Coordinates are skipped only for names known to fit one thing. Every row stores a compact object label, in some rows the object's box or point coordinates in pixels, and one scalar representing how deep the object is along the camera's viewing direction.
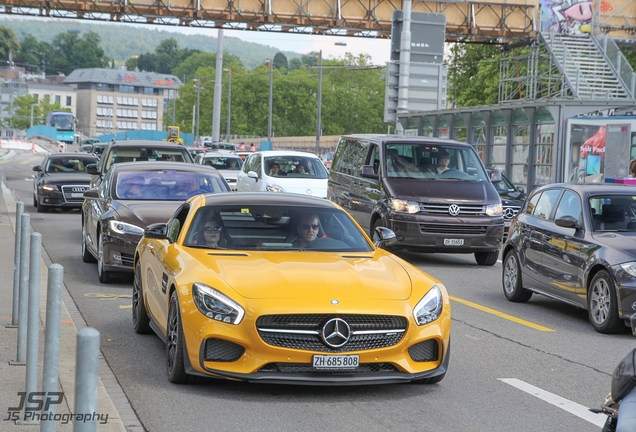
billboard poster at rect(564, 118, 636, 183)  39.79
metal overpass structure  64.60
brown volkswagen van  24.08
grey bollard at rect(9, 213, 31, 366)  11.01
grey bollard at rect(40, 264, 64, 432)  6.73
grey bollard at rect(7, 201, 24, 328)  13.36
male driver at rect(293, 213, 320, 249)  12.29
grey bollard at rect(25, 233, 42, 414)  8.68
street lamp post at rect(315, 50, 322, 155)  108.16
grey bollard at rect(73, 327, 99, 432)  5.20
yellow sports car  10.05
